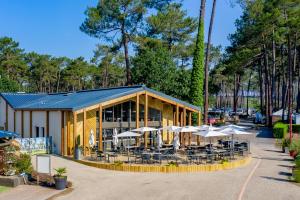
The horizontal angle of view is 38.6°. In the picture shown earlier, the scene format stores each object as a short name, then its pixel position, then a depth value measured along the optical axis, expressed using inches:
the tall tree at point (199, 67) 1502.2
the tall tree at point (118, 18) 1823.3
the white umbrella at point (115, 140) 1042.1
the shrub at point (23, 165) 740.6
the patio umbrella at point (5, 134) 825.4
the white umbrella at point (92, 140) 1031.0
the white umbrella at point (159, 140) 1036.5
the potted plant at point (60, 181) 662.5
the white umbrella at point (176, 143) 1004.6
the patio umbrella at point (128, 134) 1006.0
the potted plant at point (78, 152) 964.0
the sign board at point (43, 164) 717.9
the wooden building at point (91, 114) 1053.8
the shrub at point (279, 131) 1510.8
